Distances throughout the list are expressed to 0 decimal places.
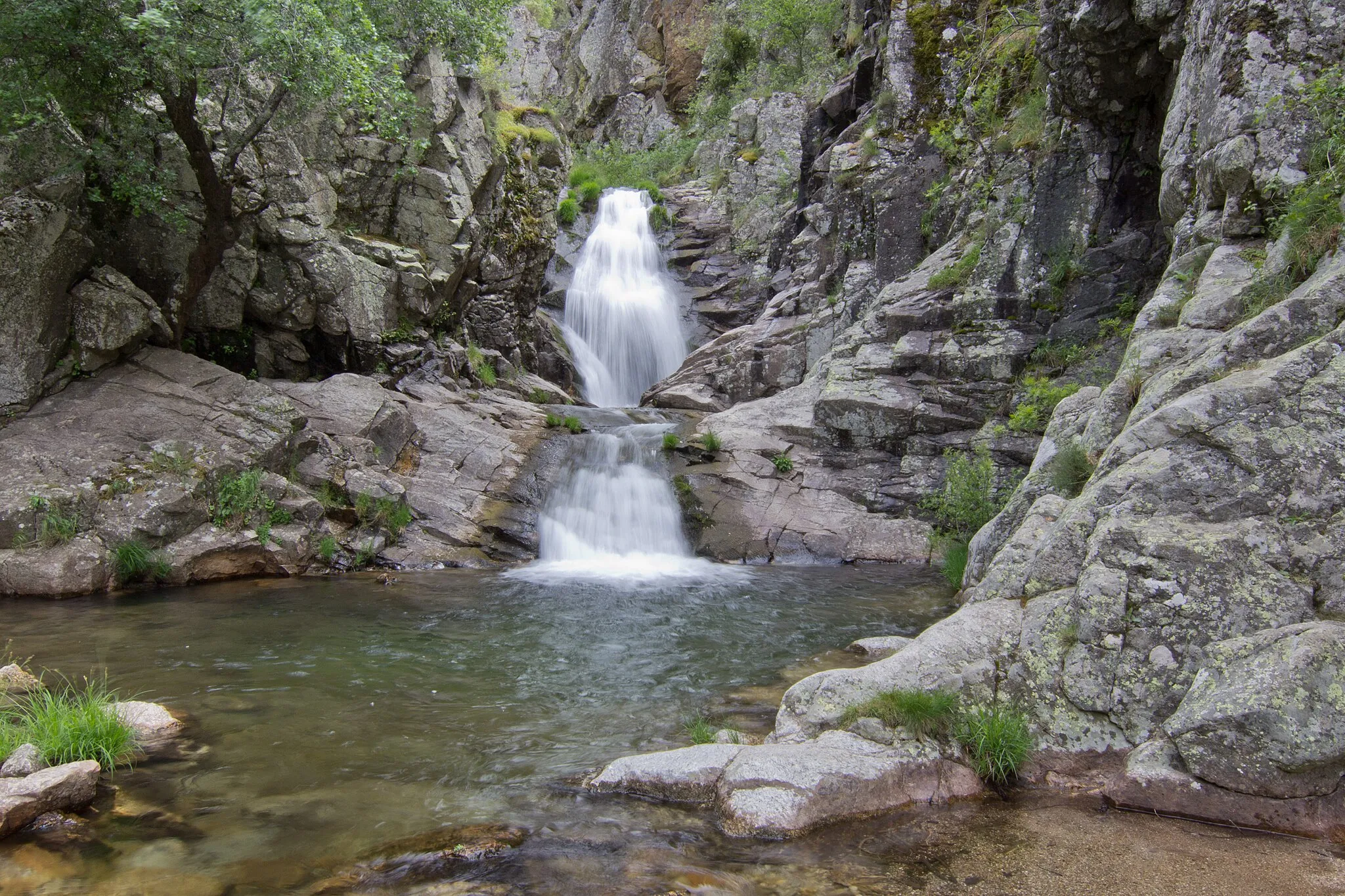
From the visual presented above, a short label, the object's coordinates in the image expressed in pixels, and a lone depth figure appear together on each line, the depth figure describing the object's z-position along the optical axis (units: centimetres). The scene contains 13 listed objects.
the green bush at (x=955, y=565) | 1167
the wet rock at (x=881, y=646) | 773
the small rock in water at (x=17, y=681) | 623
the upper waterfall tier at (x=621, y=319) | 2425
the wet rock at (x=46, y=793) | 420
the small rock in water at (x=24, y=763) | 463
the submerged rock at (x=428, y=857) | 394
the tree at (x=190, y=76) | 1064
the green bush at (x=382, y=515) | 1350
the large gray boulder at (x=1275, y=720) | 394
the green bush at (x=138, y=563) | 1094
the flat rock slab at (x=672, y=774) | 478
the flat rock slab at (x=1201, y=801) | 391
